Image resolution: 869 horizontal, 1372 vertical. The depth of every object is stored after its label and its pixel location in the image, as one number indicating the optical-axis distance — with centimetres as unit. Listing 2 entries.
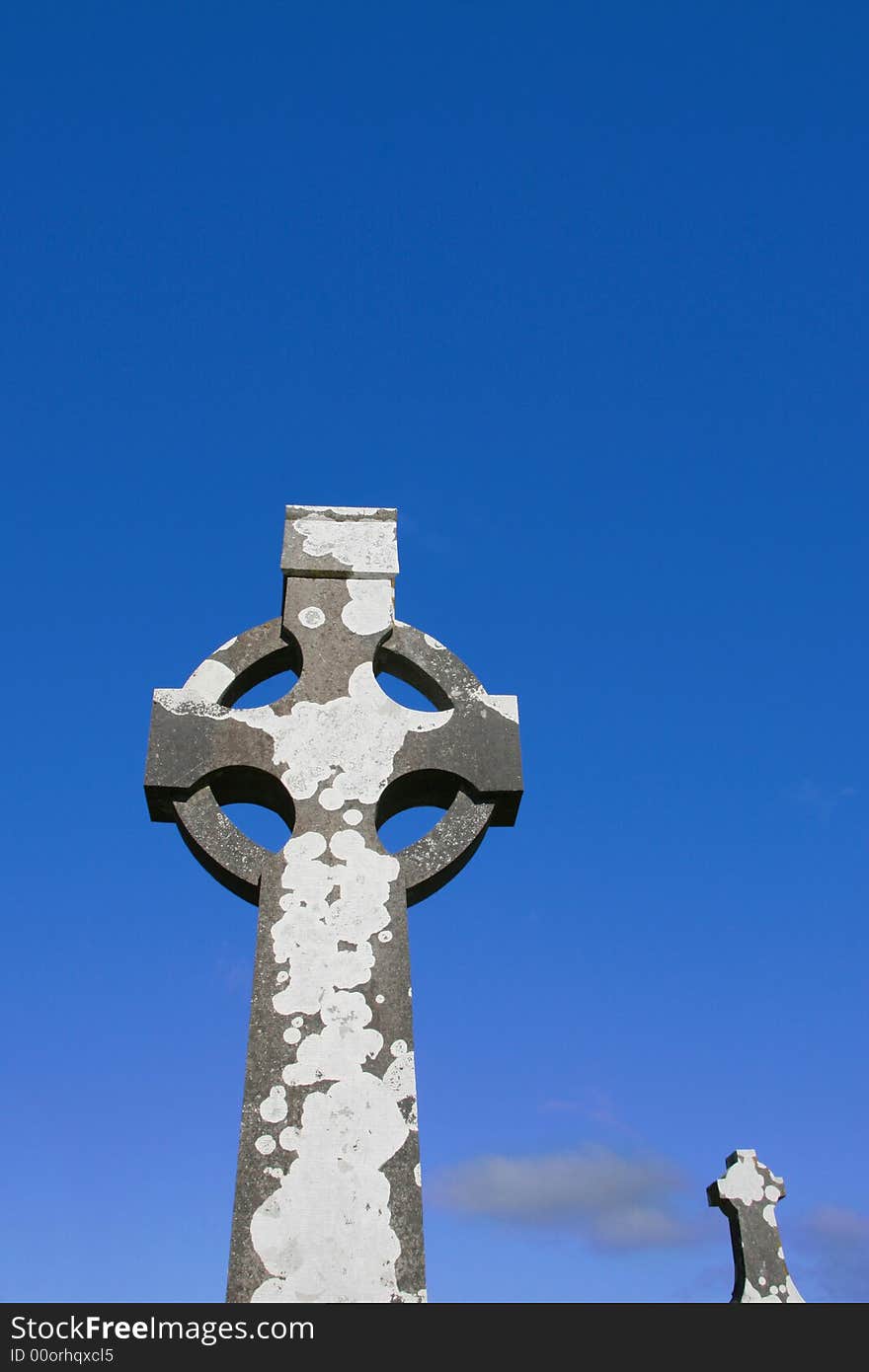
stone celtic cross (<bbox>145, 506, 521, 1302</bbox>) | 464
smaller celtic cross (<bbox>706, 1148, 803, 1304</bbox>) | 882
